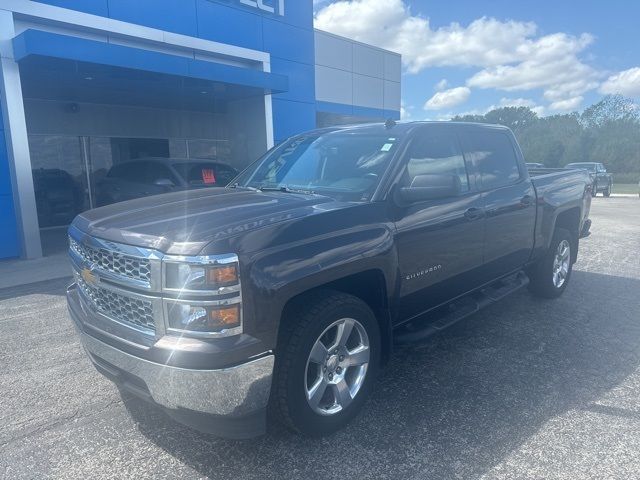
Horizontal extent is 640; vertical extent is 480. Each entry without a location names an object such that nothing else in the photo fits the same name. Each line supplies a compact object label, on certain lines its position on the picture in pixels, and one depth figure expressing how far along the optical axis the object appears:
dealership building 8.58
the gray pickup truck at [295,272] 2.42
